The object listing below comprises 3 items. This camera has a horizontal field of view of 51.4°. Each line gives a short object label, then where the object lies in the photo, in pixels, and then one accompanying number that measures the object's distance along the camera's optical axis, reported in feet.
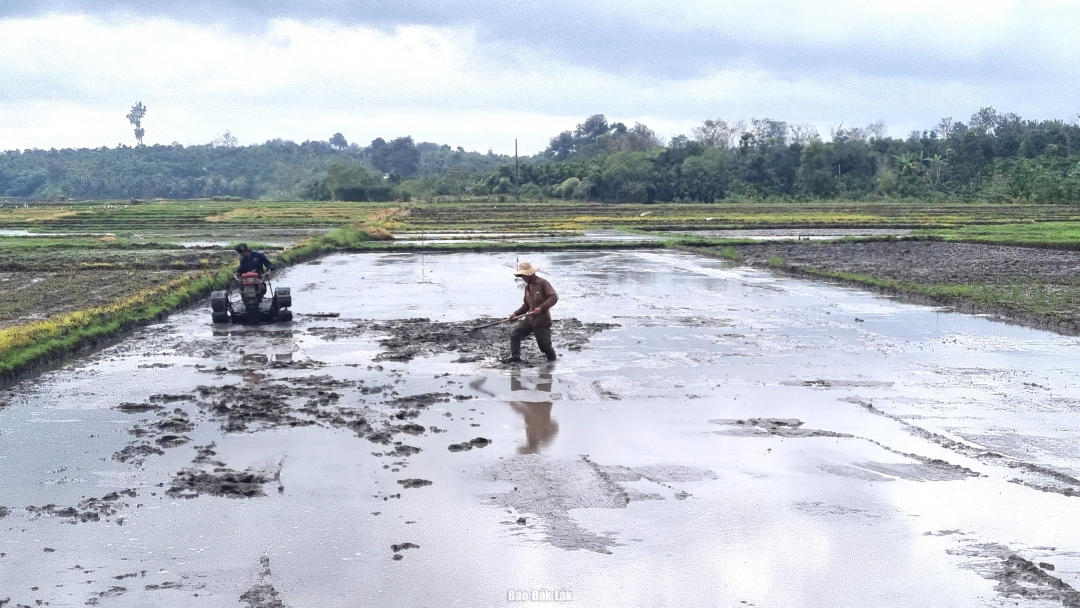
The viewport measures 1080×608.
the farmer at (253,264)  54.39
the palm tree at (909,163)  283.38
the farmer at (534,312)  42.93
